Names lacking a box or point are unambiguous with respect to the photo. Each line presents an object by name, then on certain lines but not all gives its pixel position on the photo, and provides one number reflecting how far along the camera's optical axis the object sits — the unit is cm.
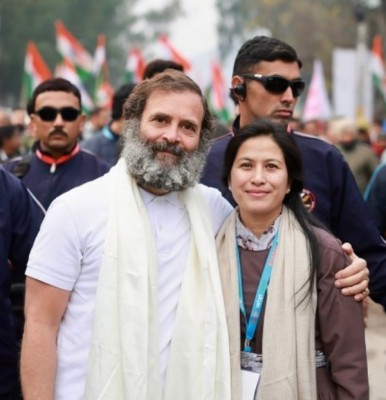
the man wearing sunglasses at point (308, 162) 448
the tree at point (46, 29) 6075
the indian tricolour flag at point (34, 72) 1591
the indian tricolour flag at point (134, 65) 1644
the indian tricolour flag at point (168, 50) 1437
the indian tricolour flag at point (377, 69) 1933
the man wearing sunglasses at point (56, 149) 614
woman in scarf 352
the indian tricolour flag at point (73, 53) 1764
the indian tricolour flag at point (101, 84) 1883
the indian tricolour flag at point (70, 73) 1656
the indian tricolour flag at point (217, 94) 1925
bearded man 348
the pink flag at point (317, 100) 2062
